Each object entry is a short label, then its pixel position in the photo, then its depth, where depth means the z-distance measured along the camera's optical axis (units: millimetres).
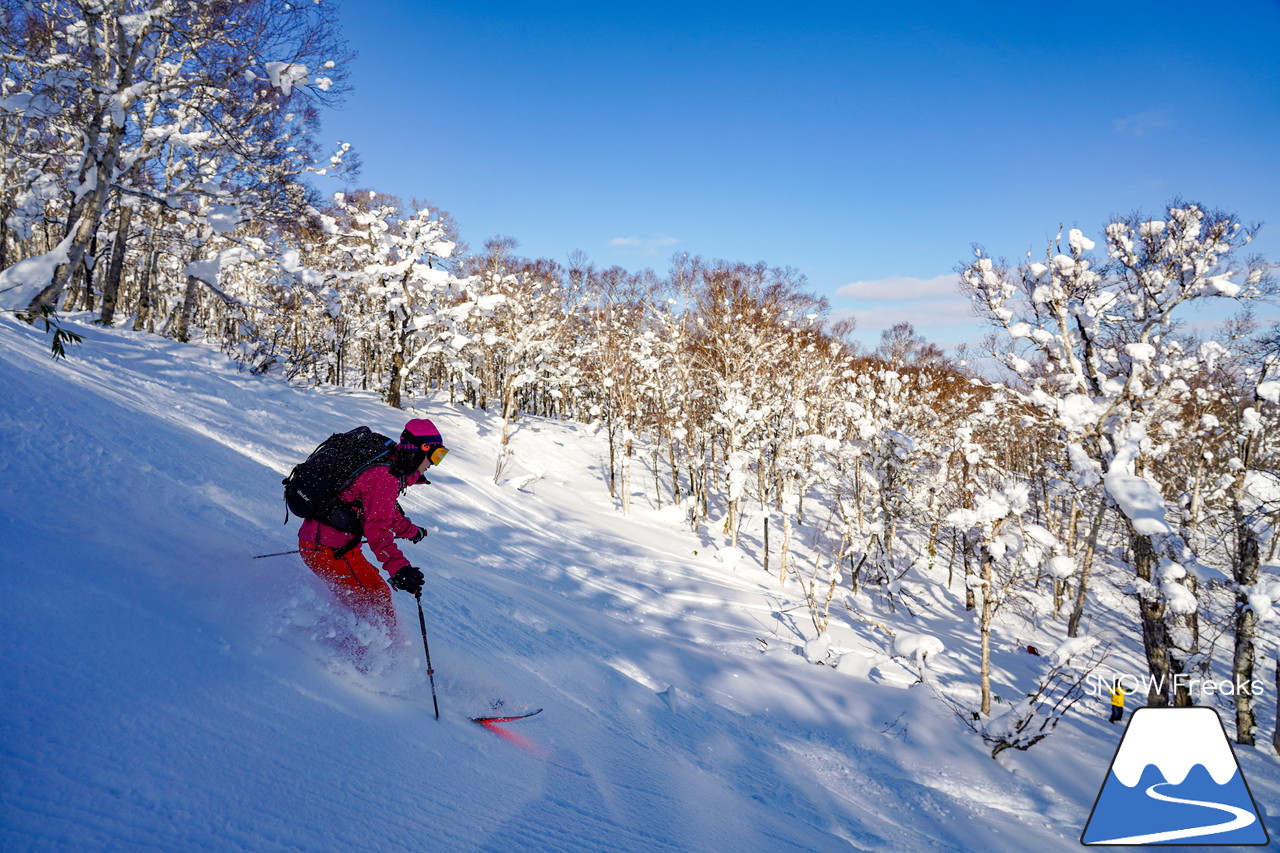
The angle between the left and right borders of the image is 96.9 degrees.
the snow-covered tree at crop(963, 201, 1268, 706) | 8891
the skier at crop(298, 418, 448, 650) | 3695
